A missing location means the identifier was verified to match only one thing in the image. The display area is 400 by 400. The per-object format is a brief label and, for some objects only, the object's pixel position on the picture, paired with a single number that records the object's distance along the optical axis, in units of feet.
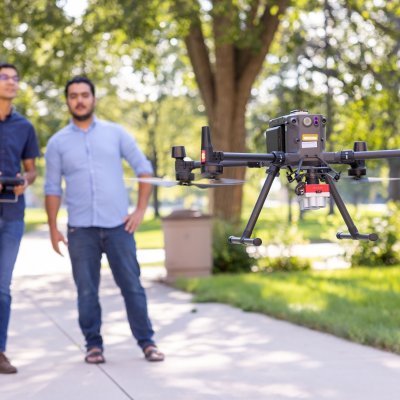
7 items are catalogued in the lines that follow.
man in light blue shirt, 22.08
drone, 10.84
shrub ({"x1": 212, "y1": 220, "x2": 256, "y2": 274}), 49.75
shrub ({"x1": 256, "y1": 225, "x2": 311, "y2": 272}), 51.62
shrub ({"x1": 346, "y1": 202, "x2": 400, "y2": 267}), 53.67
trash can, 45.65
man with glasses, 21.20
